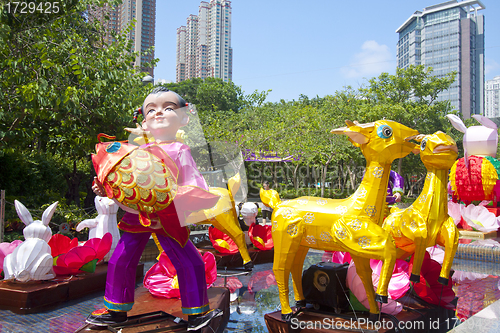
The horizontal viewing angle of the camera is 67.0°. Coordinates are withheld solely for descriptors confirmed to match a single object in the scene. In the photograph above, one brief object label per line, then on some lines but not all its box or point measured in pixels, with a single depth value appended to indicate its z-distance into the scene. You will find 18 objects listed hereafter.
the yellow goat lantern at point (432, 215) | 3.42
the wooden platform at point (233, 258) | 6.07
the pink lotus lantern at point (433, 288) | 3.60
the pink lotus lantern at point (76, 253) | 4.36
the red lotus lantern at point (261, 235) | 6.57
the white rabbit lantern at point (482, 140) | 9.24
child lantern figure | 2.92
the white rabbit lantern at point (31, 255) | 3.96
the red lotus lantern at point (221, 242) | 6.05
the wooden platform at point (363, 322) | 3.03
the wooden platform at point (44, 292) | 3.83
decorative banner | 17.86
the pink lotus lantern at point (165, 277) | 3.87
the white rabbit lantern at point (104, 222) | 5.11
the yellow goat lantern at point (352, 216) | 3.08
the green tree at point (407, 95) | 19.25
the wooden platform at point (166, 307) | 3.03
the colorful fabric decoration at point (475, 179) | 9.32
